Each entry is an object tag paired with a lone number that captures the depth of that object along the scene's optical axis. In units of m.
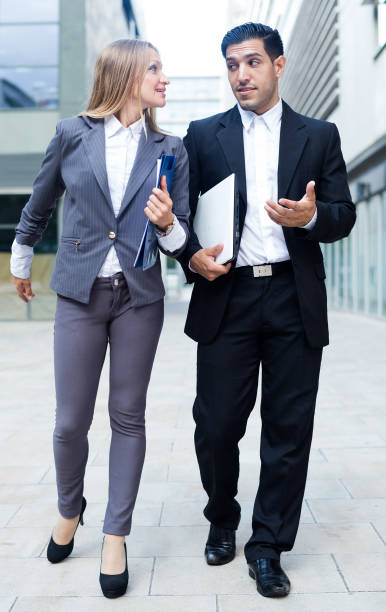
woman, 2.63
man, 2.74
